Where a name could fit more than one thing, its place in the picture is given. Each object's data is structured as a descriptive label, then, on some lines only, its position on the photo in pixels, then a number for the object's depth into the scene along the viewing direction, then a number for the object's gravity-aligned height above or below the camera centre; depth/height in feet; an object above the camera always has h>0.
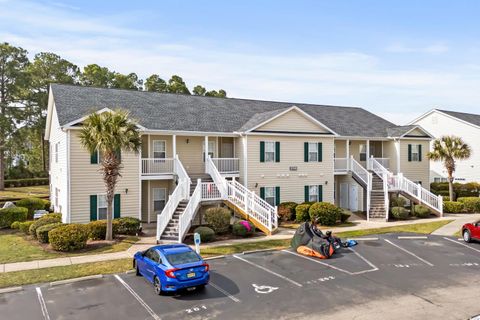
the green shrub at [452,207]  99.66 -12.45
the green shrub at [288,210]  86.17 -11.17
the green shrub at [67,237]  58.23 -11.57
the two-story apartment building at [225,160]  74.49 +0.44
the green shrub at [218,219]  70.54 -10.67
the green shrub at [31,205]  91.66 -10.02
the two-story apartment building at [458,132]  129.70 +10.37
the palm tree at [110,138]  61.62 +4.12
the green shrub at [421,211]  91.74 -12.40
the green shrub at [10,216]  80.53 -11.21
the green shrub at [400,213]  90.22 -12.59
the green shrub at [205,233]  65.36 -12.39
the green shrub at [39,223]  67.72 -10.80
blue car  39.17 -11.46
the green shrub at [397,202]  95.96 -10.57
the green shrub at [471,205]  100.22 -12.04
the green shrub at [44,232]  63.31 -11.51
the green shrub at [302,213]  83.97 -11.58
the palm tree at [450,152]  105.60 +2.28
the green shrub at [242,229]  69.51 -12.45
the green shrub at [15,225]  78.69 -12.84
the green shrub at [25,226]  72.23 -12.12
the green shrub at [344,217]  85.71 -12.79
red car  63.72 -12.31
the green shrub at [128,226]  70.13 -11.81
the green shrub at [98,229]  66.39 -11.83
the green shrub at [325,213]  81.91 -11.30
